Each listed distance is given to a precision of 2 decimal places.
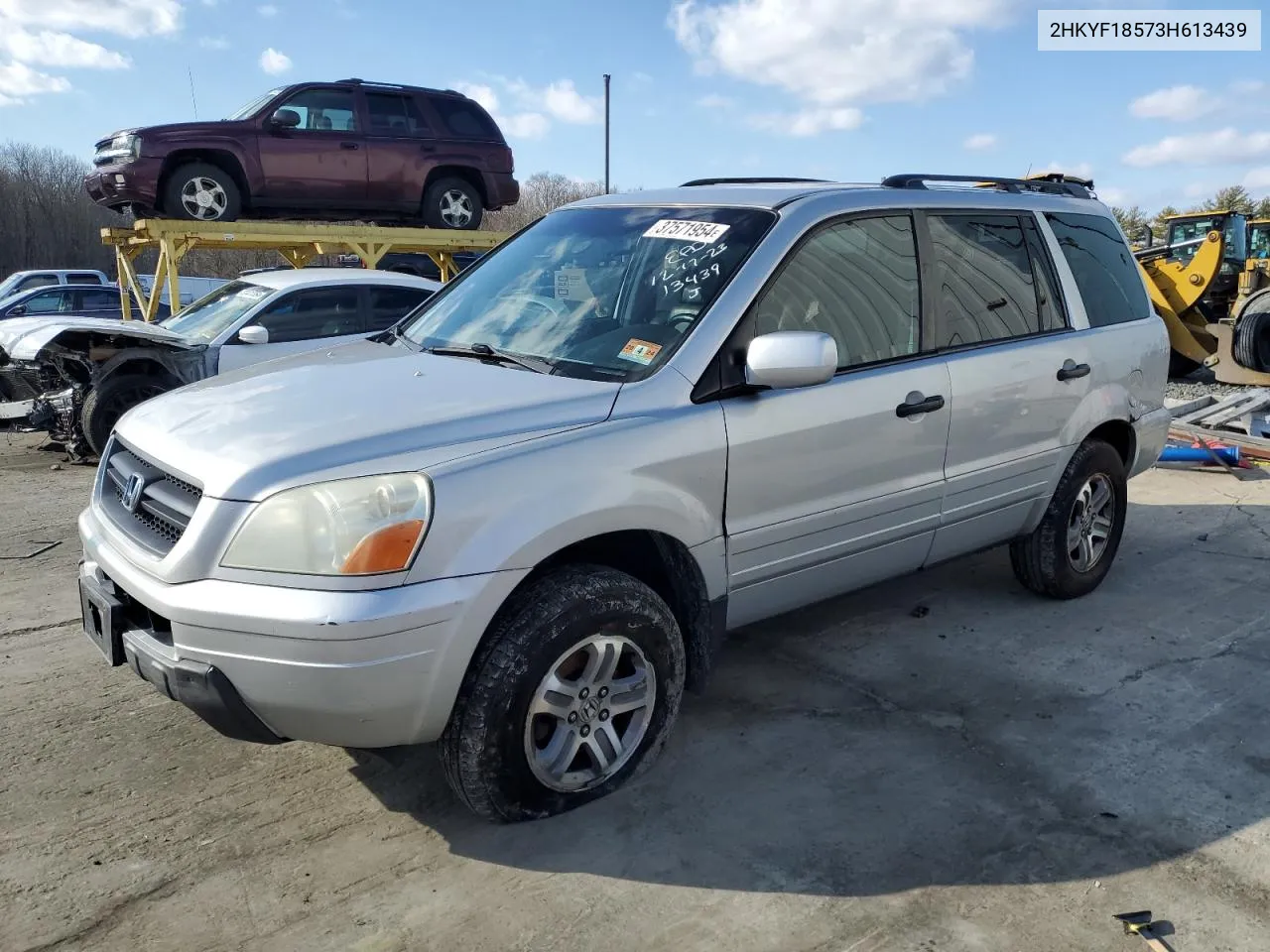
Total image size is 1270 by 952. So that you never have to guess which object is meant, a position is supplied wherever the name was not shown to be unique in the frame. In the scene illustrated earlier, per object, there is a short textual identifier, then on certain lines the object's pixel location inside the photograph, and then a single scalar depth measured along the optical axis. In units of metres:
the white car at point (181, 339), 8.11
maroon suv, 10.67
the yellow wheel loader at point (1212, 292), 12.80
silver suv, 2.47
